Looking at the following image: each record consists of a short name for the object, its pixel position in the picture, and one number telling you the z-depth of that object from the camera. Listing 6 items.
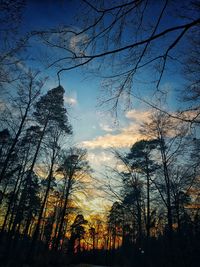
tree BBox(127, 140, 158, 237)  15.48
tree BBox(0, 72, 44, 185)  11.75
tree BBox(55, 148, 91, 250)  19.22
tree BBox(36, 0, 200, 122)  2.99
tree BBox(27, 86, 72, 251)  15.36
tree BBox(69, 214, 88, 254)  33.06
